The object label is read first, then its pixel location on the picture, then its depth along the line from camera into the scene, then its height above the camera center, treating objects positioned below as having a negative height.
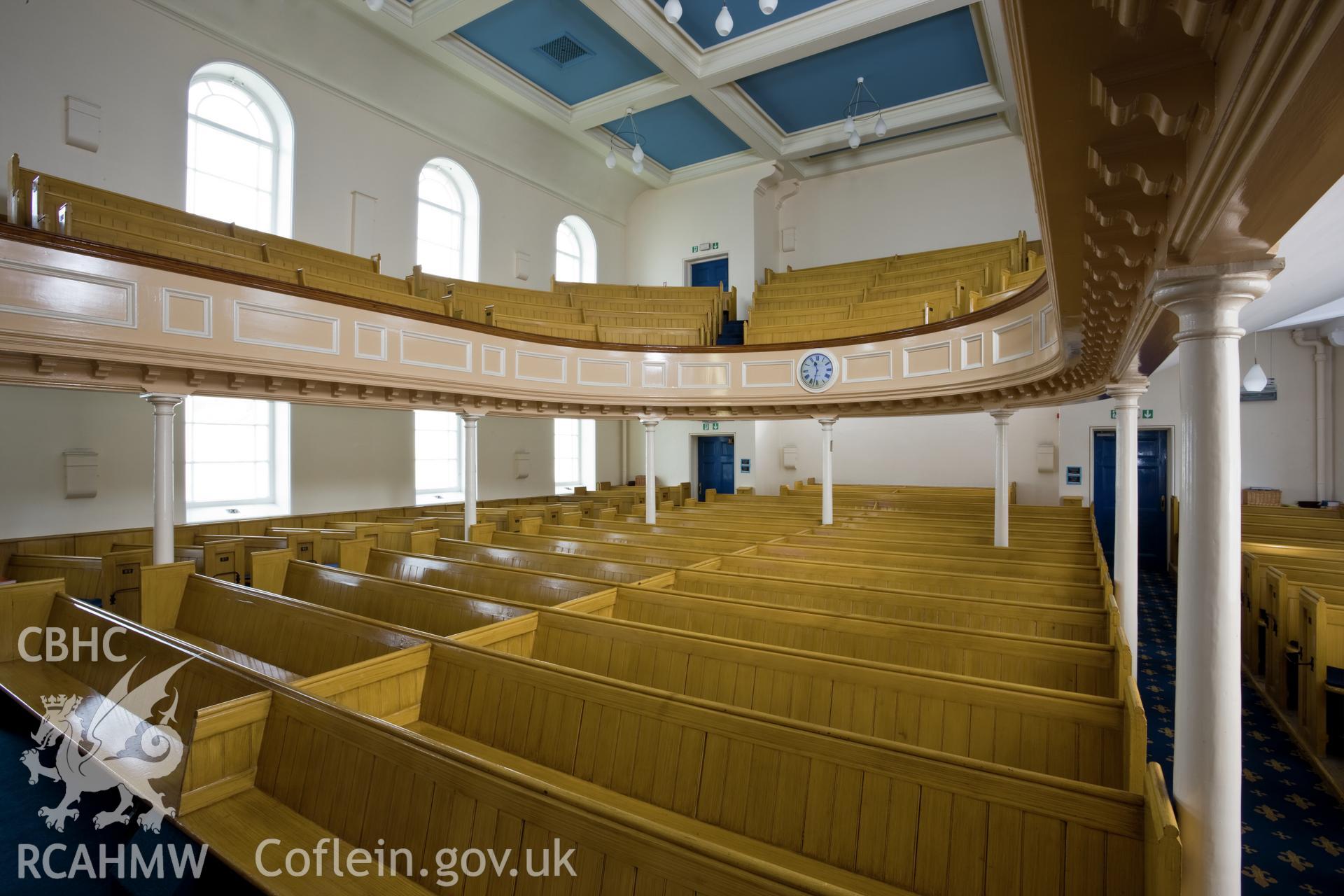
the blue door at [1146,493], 11.37 -0.75
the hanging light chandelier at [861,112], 12.90 +7.24
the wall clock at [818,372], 8.91 +1.12
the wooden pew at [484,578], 5.14 -1.10
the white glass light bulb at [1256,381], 8.44 +0.95
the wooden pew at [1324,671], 4.21 -1.43
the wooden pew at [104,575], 5.58 -1.14
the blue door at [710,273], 16.34 +4.60
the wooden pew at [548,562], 5.81 -1.09
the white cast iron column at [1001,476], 7.14 -0.27
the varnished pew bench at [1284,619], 4.80 -1.30
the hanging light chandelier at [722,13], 9.11 +6.29
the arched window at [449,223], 12.70 +4.65
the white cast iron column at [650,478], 9.72 -0.41
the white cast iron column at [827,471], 9.18 -0.27
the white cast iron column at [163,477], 5.79 -0.23
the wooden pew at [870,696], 2.68 -1.19
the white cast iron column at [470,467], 8.78 -0.21
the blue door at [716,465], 16.28 -0.32
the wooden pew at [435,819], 1.73 -1.18
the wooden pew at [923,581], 4.79 -1.06
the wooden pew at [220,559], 6.25 -1.07
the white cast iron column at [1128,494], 5.18 -0.35
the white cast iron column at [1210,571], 2.07 -0.40
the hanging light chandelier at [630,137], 13.23 +7.26
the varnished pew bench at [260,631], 3.93 -1.24
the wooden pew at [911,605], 4.09 -1.10
